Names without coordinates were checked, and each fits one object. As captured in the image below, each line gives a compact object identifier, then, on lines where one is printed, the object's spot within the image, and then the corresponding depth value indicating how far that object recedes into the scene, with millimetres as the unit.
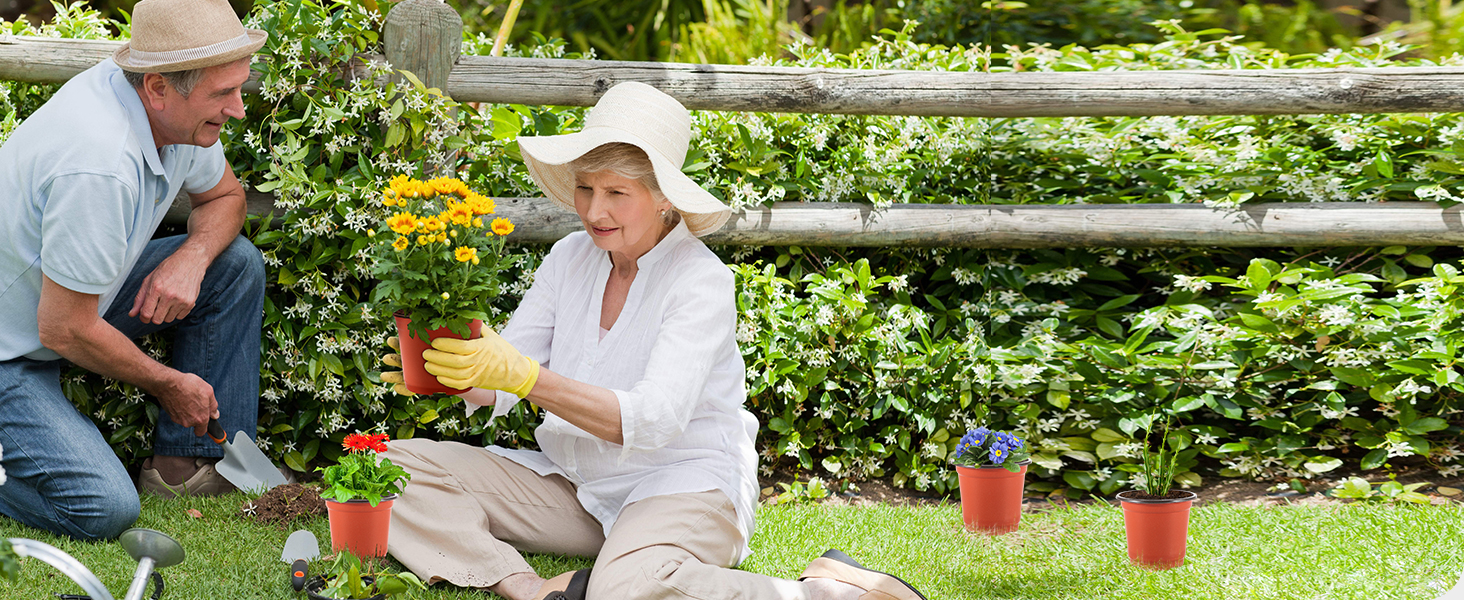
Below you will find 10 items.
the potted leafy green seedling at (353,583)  3959
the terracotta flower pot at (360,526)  4445
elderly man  4703
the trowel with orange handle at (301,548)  4762
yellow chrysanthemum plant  3869
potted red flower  4418
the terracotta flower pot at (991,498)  5621
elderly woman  4121
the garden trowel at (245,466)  5719
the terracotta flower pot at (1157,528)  4918
